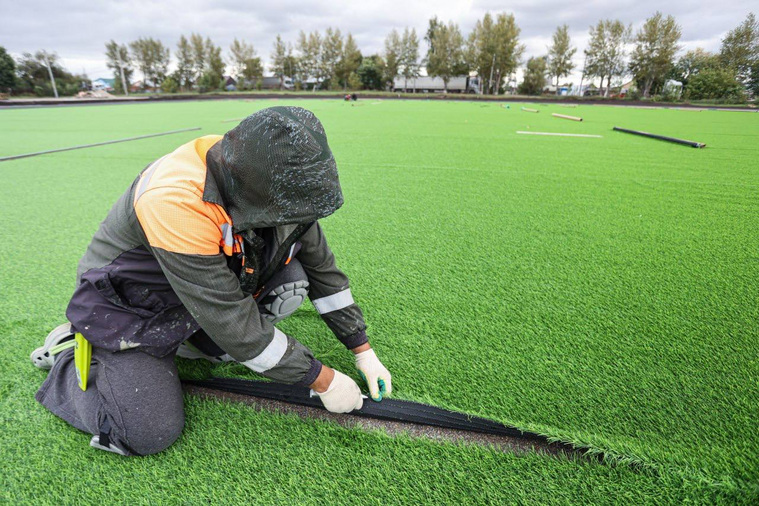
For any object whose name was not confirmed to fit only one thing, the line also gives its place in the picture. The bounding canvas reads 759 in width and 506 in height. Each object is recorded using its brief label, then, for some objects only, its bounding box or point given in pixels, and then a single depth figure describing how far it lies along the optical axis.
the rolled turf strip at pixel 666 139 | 5.81
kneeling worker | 0.92
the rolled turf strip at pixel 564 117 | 10.20
